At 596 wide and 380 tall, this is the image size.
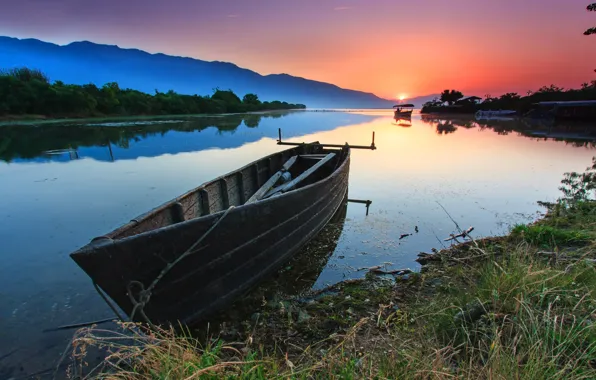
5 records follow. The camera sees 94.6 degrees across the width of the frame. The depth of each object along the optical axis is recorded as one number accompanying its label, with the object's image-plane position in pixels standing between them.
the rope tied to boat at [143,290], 2.89
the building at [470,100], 68.25
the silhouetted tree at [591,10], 19.59
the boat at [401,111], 63.13
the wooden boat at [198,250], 2.82
